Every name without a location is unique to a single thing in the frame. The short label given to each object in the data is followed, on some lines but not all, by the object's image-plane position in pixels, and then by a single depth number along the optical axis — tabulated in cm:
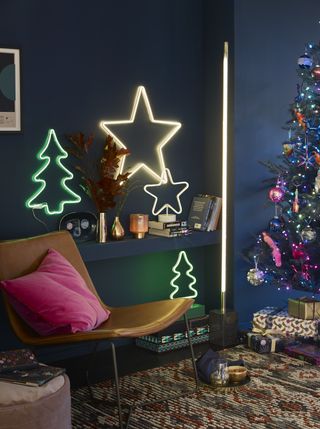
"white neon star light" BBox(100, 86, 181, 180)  464
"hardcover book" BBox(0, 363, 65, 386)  293
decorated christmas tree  454
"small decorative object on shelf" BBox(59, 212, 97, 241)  439
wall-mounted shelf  433
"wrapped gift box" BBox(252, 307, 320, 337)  465
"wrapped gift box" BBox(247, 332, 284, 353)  454
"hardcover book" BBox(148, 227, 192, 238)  474
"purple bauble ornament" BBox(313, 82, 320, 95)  451
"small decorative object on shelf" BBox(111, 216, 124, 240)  452
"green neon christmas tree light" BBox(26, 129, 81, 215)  431
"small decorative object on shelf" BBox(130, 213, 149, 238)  466
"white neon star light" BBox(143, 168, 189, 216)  490
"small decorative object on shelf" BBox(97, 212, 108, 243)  443
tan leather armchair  342
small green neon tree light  507
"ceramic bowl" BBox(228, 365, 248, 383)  394
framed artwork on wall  411
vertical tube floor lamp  472
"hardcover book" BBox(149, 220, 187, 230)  475
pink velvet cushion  351
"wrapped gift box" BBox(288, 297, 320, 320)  468
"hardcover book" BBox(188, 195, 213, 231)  495
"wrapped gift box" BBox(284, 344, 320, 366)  434
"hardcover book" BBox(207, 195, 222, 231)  495
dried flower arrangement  442
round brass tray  388
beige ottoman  279
